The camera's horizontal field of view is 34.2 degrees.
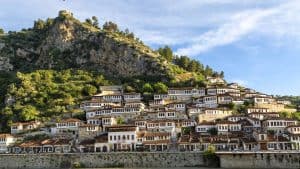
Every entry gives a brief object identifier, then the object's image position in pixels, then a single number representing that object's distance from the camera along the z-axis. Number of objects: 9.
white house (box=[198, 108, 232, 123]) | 81.91
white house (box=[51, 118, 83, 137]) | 81.44
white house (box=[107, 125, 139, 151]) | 73.38
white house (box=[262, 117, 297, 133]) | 74.19
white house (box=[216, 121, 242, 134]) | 76.44
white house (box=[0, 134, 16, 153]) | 78.94
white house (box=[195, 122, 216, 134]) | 77.94
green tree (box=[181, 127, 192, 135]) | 77.94
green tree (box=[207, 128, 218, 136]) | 76.88
